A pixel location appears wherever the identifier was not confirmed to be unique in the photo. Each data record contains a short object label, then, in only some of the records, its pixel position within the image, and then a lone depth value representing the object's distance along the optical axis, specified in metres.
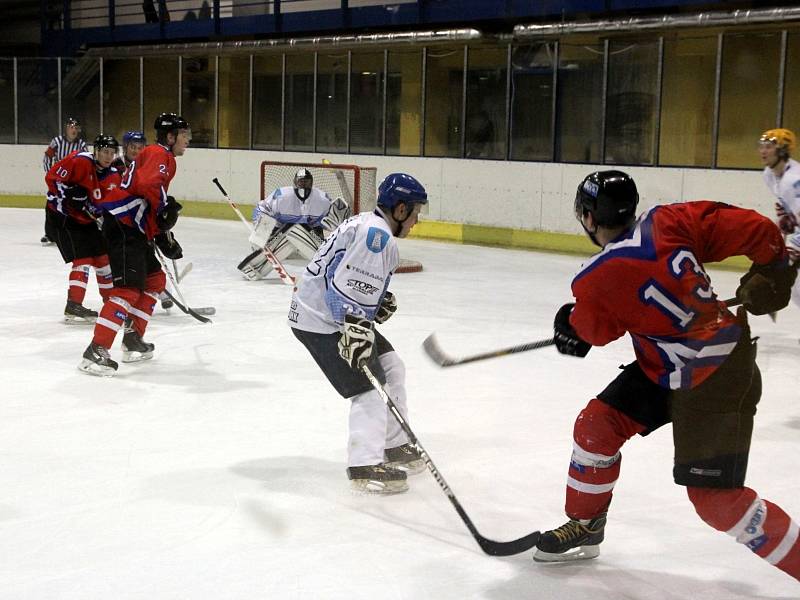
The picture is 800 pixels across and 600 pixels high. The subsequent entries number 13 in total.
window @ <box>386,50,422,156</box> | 11.98
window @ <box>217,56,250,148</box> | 13.55
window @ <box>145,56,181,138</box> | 13.92
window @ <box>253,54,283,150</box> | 13.05
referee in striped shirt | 10.08
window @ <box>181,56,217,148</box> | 13.60
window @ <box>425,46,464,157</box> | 11.50
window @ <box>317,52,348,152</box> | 12.46
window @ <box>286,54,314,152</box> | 12.74
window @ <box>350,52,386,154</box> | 12.22
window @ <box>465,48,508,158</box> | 11.07
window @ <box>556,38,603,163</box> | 10.59
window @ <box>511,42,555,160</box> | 10.79
